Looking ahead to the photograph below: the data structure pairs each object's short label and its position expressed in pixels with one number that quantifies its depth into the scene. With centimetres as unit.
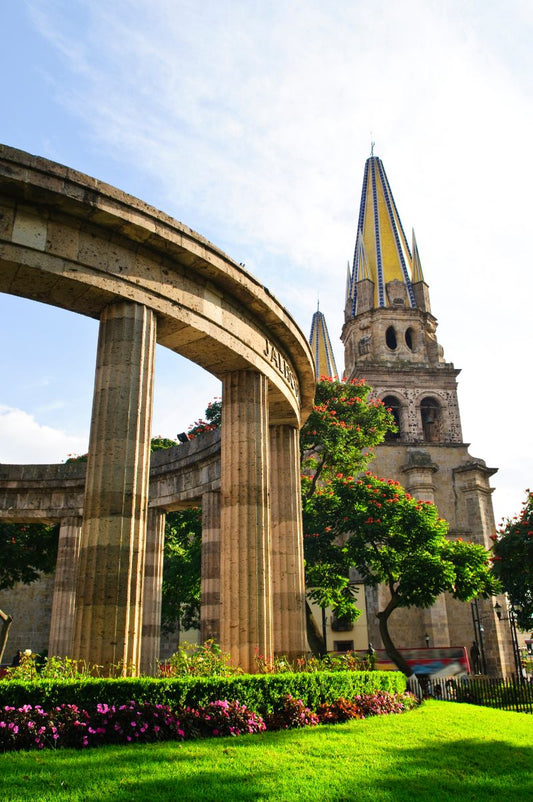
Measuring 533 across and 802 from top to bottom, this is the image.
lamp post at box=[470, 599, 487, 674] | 4347
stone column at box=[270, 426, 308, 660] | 1602
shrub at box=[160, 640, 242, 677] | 1175
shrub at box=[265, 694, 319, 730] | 1084
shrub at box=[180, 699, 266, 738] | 974
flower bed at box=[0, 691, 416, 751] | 828
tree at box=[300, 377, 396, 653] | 2536
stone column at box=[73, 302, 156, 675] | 1079
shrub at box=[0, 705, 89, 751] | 812
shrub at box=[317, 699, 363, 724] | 1189
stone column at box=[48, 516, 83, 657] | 2411
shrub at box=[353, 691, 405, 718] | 1310
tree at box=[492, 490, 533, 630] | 2933
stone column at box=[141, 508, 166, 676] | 2322
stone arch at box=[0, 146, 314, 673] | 1107
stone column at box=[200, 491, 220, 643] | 2173
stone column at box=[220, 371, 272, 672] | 1380
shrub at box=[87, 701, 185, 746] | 883
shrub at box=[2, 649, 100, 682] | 966
